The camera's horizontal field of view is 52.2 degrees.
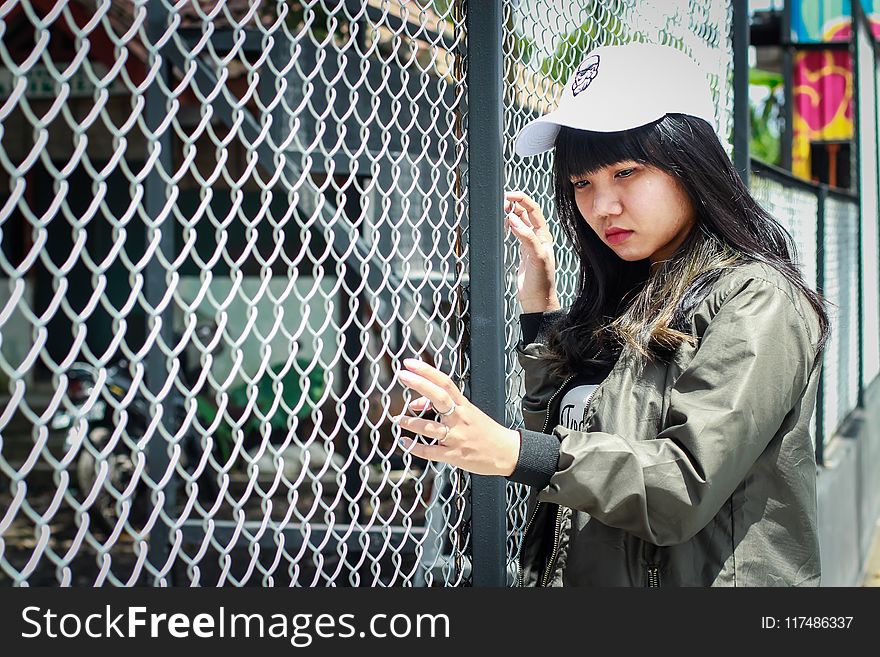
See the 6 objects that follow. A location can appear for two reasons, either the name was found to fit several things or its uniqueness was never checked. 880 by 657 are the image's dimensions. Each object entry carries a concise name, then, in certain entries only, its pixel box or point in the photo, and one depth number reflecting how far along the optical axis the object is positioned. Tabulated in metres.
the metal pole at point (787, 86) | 7.51
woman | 1.41
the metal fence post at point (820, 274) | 4.86
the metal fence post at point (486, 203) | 1.80
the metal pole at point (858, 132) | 6.48
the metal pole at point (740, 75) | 3.39
